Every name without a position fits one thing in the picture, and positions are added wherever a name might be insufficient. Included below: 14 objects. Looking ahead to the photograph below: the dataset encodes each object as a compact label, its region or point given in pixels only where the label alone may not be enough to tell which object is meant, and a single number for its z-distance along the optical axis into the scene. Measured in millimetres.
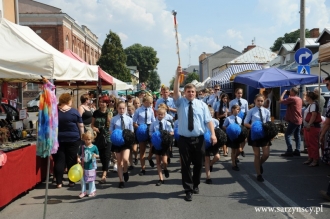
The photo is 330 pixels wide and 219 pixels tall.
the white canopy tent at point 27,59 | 6480
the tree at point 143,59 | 93562
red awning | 11172
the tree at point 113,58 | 48531
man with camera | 9977
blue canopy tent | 11629
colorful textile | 5246
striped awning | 20188
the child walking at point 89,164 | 6457
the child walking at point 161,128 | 7203
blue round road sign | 12148
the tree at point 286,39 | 75562
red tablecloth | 5675
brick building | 42531
